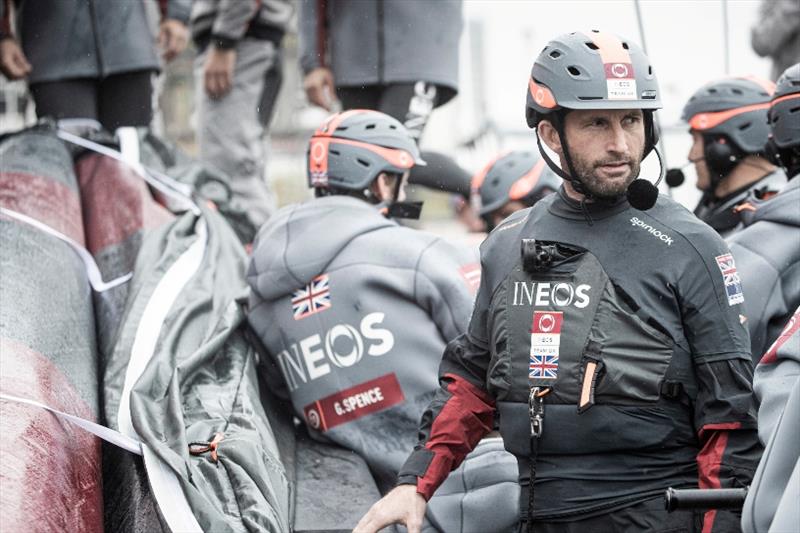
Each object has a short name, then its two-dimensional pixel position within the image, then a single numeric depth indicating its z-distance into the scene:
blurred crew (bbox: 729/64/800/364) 8.52
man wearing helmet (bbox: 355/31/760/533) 6.45
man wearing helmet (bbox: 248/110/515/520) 9.52
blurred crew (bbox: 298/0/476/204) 13.50
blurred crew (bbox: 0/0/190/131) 13.82
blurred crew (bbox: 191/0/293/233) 15.86
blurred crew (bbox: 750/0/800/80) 15.04
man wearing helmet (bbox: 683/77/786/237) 11.10
